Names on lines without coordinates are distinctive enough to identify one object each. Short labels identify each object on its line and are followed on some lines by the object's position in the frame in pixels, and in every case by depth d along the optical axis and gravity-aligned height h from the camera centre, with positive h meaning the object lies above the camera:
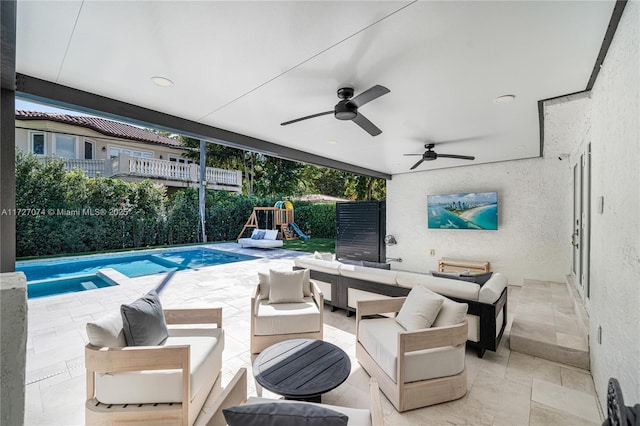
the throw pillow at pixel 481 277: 3.15 -0.74
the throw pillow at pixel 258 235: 12.16 -1.04
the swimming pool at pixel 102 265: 6.12 -1.60
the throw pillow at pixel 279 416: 0.99 -0.73
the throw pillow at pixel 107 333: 1.84 -0.82
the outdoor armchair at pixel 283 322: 2.91 -1.17
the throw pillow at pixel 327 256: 5.12 -0.84
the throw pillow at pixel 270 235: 12.04 -1.02
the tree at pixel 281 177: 14.70 +1.79
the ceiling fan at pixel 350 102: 2.39 +0.99
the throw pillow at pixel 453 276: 3.20 -0.75
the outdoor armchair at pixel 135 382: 1.79 -1.13
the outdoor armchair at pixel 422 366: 2.15 -1.23
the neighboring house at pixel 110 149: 8.98 +2.33
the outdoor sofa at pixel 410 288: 2.87 -0.93
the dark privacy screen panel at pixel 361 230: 8.49 -0.59
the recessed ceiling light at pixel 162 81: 2.50 +1.18
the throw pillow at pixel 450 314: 2.40 -0.88
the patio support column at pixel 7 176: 2.10 +0.26
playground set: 13.71 -0.45
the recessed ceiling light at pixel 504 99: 2.87 +1.18
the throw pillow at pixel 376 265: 3.77 -0.74
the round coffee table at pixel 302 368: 1.85 -1.16
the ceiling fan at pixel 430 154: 4.74 +0.98
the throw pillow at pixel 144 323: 2.02 -0.84
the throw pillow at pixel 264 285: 3.48 -0.93
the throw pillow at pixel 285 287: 3.34 -0.91
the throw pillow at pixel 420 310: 2.46 -0.89
